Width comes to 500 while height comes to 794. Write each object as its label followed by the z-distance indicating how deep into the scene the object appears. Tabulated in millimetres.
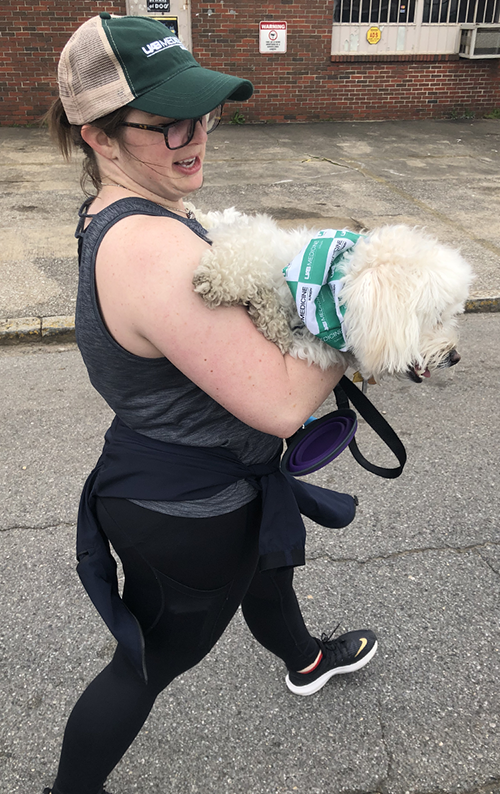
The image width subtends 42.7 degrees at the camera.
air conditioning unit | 12422
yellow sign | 12477
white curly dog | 1253
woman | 1279
